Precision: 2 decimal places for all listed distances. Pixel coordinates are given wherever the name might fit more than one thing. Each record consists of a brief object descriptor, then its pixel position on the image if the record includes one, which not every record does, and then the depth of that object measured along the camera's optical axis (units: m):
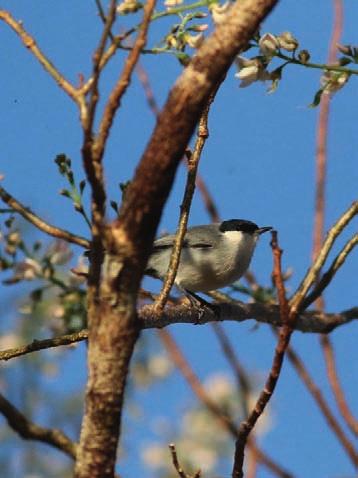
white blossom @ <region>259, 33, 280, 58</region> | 5.62
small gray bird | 9.66
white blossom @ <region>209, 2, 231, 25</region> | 5.24
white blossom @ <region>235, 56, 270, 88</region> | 5.76
